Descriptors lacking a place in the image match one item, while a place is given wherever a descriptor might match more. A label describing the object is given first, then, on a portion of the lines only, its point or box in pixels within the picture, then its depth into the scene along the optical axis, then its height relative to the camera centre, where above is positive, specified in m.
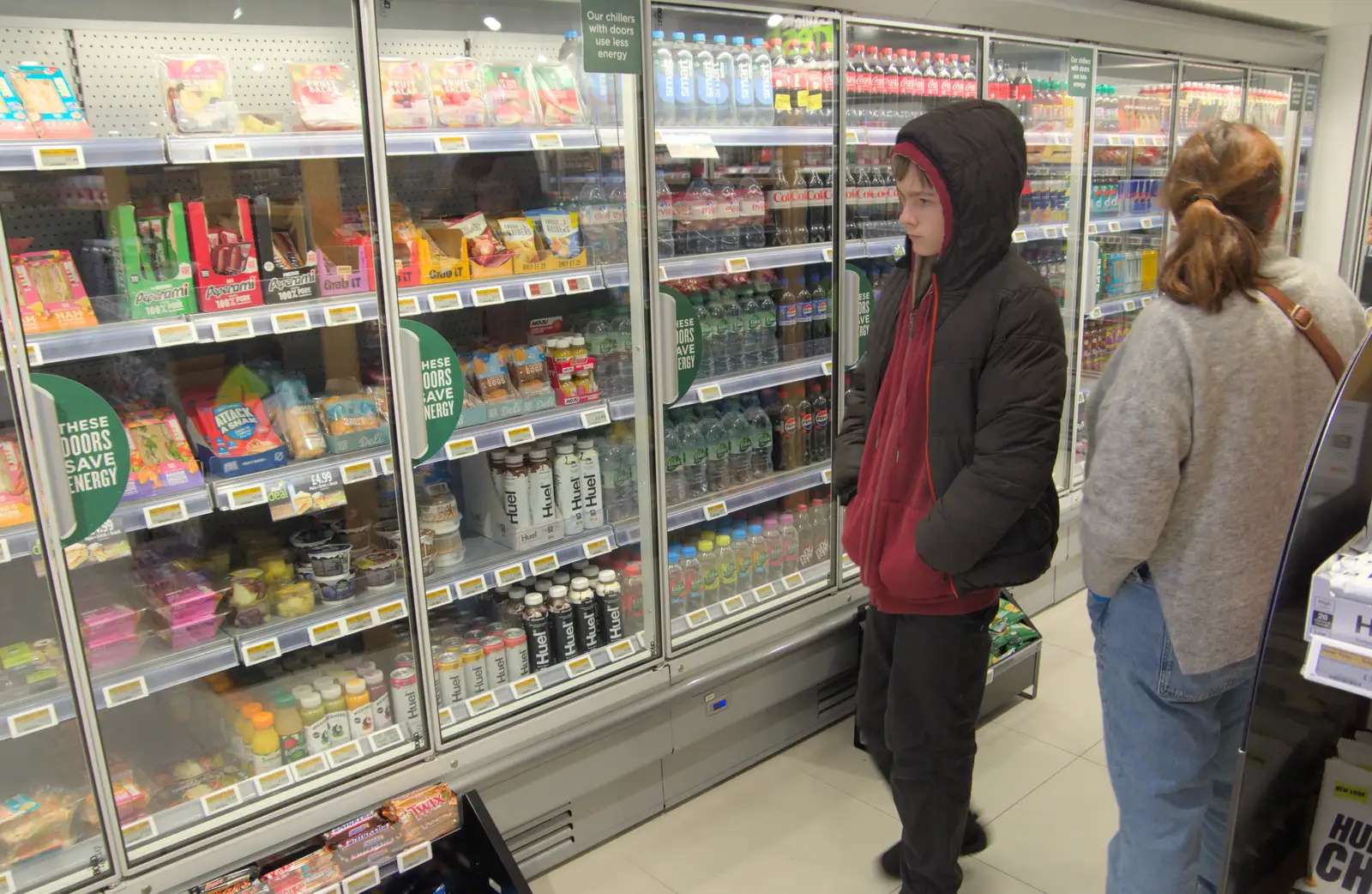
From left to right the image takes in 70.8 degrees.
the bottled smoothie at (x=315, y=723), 2.47 -1.25
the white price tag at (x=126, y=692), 2.07 -0.99
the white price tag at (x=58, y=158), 1.85 +0.13
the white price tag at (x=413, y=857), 2.36 -1.53
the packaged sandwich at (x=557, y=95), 2.73 +0.34
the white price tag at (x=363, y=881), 2.28 -1.53
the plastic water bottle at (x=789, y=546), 3.56 -1.20
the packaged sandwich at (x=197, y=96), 2.14 +0.28
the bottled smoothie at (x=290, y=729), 2.45 -1.26
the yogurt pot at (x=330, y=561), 2.51 -0.86
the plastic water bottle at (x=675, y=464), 3.33 -0.84
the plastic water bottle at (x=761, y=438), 3.52 -0.80
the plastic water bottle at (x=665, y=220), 3.11 -0.02
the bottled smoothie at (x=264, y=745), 2.39 -1.26
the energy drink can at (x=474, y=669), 2.75 -1.25
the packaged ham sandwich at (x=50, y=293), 1.94 -0.13
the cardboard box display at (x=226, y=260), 2.20 -0.08
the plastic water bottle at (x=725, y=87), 3.11 +0.40
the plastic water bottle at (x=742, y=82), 3.15 +0.42
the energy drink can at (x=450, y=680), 2.65 -1.24
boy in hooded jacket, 2.06 -0.53
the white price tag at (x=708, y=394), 3.02 -0.55
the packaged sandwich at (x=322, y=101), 2.26 +0.27
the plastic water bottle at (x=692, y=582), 3.26 -1.21
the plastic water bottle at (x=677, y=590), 3.25 -1.23
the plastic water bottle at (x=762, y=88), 3.20 +0.41
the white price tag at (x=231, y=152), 2.05 +0.15
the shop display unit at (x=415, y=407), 2.11 -0.48
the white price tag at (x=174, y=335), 2.05 -0.23
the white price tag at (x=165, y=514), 2.12 -0.62
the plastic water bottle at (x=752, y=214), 3.28 +0.00
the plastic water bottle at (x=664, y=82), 2.98 +0.40
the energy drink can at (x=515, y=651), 2.83 -1.24
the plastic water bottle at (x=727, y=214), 3.21 +0.00
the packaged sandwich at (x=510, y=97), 2.63 +0.32
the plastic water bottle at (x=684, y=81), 3.01 +0.41
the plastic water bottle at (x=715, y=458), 3.43 -0.84
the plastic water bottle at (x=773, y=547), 3.53 -1.19
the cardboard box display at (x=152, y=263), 2.12 -0.08
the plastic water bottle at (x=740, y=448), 3.46 -0.82
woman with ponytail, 1.75 -0.42
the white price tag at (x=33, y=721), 1.97 -0.98
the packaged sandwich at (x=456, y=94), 2.50 +0.32
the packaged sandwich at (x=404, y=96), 2.38 +0.30
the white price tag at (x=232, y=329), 2.12 -0.23
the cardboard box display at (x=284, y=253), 2.29 -0.07
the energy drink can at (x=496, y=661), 2.79 -1.25
